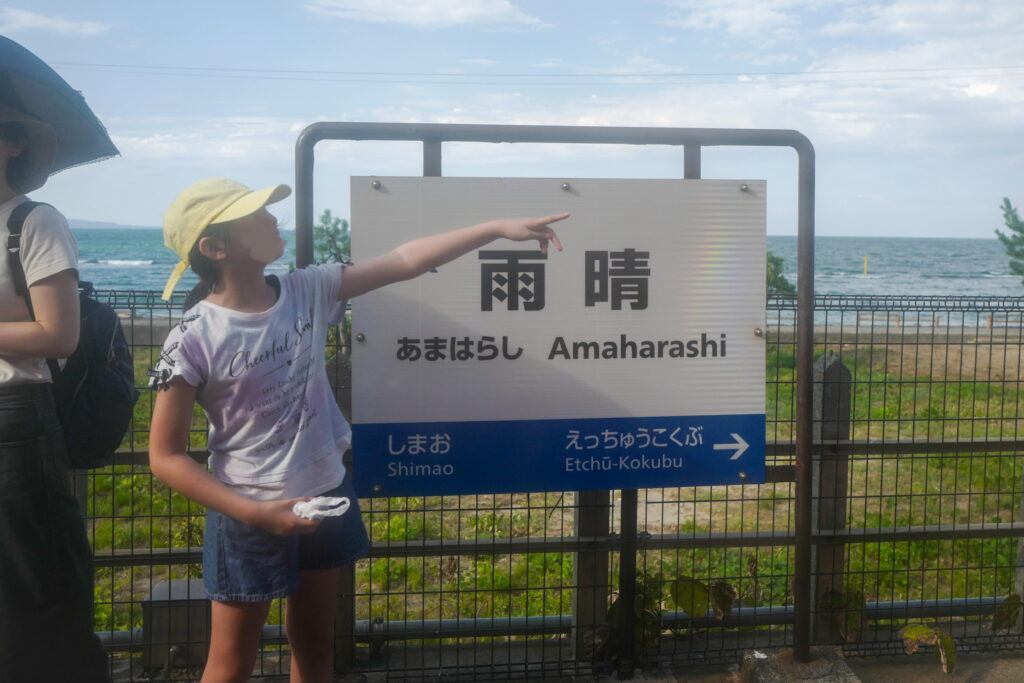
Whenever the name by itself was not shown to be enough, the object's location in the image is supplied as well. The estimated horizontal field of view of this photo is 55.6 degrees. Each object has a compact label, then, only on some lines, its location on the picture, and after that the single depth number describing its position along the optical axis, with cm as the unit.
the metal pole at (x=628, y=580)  404
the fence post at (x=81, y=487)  382
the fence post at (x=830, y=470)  434
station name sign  367
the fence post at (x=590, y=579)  412
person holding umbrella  269
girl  262
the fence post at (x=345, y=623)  390
